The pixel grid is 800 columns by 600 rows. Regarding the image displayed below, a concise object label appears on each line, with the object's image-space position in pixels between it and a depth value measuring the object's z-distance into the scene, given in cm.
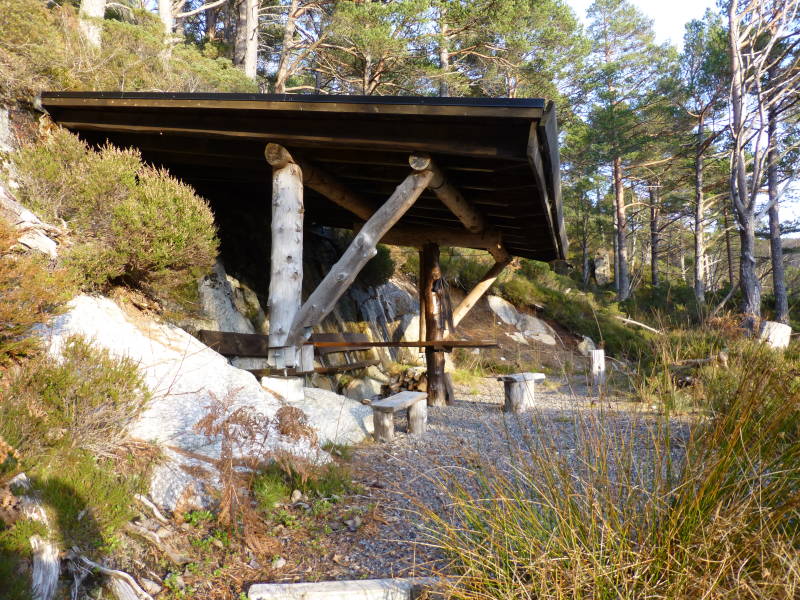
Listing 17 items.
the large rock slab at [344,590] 216
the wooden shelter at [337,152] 373
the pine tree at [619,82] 1905
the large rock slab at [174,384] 301
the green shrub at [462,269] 1459
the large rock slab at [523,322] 1480
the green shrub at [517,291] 1584
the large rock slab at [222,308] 626
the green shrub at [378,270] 1033
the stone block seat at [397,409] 495
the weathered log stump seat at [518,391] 680
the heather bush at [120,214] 442
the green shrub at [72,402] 244
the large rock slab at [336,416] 471
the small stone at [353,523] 294
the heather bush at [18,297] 261
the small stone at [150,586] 214
